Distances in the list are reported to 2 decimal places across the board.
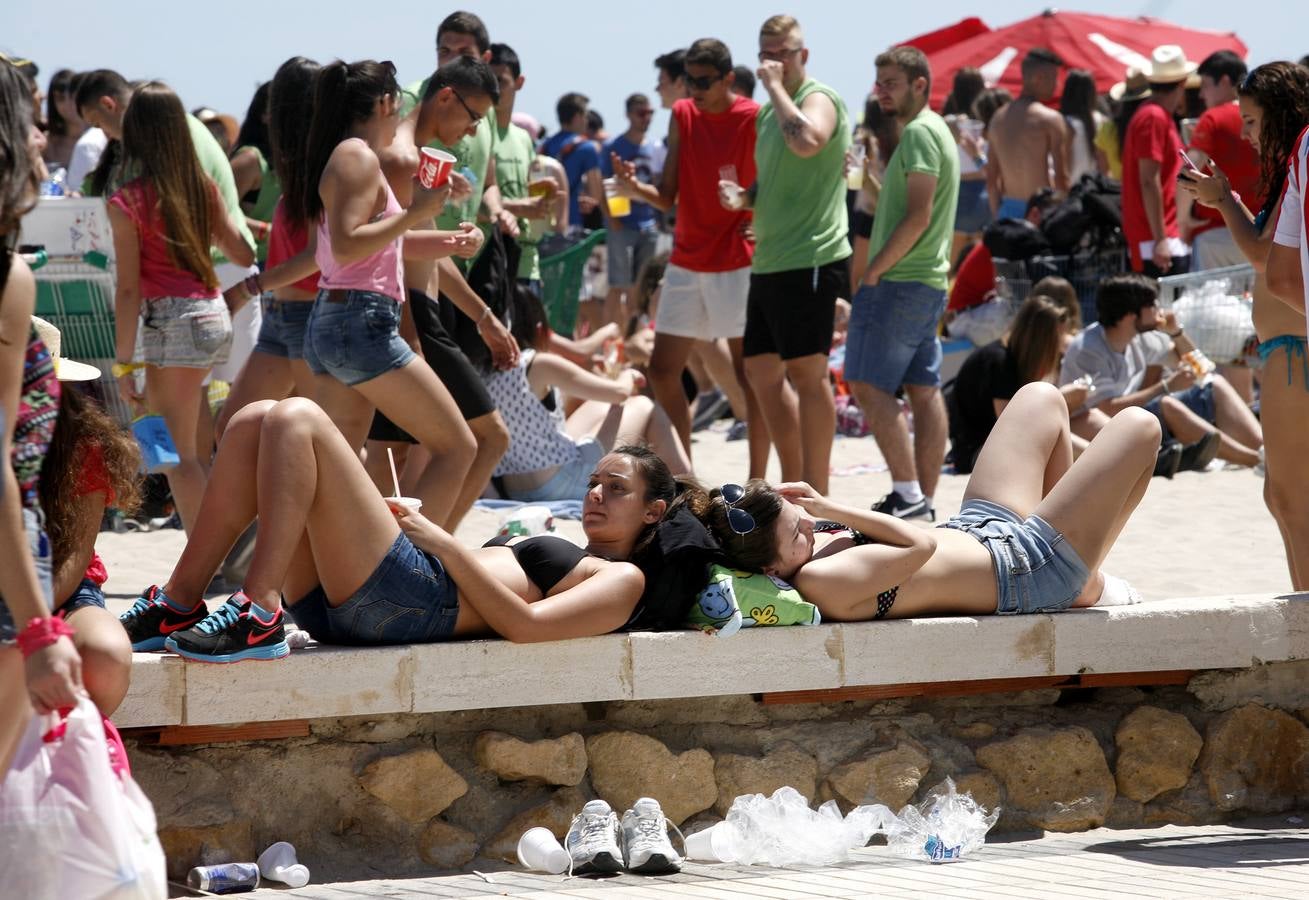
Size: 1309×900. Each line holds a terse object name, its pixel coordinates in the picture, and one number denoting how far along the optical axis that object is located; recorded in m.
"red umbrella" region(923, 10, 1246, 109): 36.25
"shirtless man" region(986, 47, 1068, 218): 24.16
